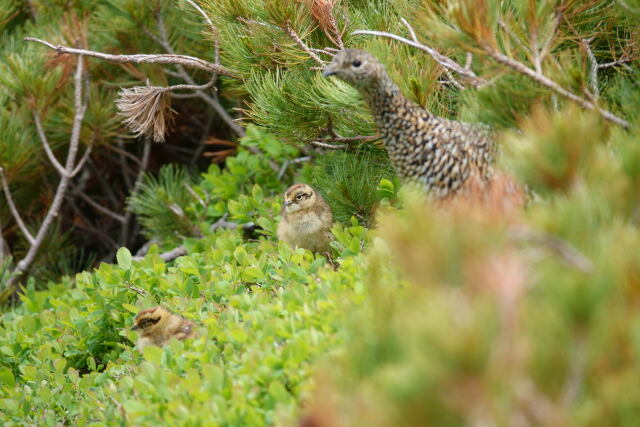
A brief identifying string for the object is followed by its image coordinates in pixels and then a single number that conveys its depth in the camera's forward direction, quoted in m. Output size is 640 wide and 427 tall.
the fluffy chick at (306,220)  9.34
